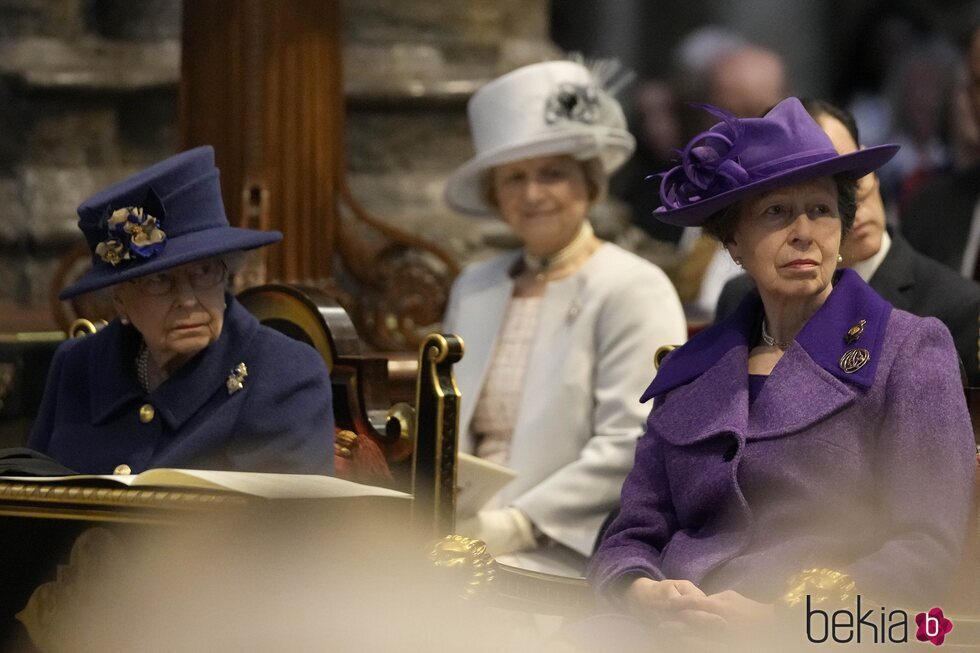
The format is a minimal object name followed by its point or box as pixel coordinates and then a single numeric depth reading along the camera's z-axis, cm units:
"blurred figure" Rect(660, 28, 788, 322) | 1339
